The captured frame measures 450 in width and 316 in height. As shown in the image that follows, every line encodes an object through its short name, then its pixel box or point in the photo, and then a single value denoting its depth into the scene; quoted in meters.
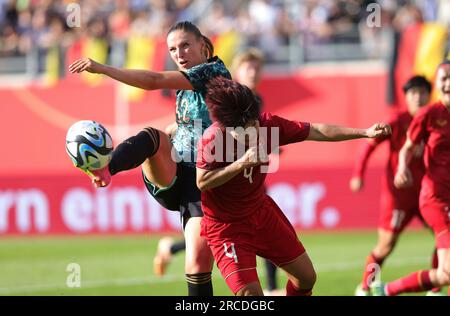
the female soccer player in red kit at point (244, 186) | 12.66
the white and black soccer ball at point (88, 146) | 13.18
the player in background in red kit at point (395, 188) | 19.53
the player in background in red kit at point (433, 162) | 16.35
